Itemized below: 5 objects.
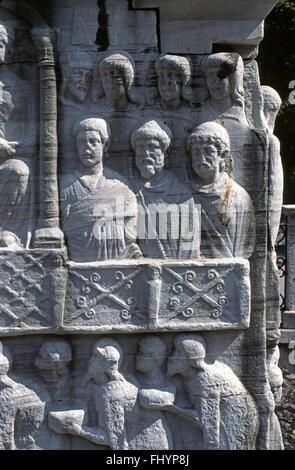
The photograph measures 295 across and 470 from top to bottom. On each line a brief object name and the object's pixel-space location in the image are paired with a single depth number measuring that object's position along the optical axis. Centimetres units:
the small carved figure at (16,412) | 416
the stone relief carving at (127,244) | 416
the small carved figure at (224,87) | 413
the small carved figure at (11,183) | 418
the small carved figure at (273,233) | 447
